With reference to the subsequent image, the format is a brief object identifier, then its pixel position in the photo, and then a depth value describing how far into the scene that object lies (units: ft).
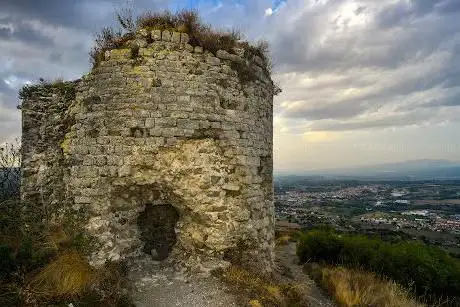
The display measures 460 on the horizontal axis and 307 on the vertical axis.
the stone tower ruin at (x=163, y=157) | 23.35
